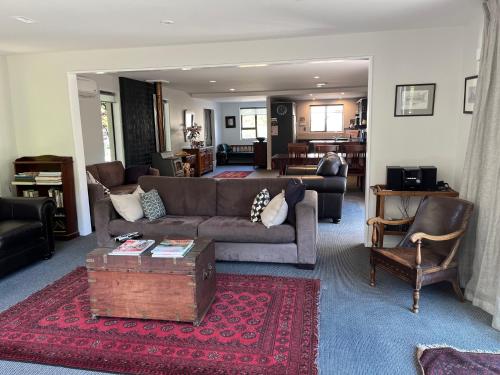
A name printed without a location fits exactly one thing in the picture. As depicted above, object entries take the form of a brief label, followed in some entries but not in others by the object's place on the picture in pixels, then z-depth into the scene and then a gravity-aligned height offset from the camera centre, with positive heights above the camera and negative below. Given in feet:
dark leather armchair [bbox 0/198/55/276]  12.00 -3.20
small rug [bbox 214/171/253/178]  36.37 -4.31
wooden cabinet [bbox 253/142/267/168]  42.01 -2.60
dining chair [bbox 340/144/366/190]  26.53 -2.01
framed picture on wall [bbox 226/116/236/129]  48.08 +1.10
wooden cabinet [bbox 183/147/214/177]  35.01 -2.80
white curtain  9.15 -1.46
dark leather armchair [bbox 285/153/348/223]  17.98 -2.76
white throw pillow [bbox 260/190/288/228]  12.32 -2.70
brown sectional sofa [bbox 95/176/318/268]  12.28 -3.11
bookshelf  16.14 -2.13
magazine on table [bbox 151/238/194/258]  8.96 -2.84
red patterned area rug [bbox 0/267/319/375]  7.55 -4.55
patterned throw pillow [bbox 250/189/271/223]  12.97 -2.57
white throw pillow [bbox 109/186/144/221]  13.38 -2.62
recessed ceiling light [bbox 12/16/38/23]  10.68 +3.24
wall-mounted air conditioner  20.04 +2.44
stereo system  12.80 -1.72
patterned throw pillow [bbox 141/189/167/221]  13.60 -2.65
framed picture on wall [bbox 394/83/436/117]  13.29 +0.94
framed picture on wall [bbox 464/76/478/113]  11.66 +1.00
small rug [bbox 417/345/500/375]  7.13 -4.54
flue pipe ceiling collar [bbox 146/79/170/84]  26.43 +3.53
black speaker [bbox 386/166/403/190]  12.96 -1.74
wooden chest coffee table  8.80 -3.60
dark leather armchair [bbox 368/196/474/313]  9.52 -3.37
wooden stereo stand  12.32 -2.22
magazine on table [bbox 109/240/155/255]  9.17 -2.86
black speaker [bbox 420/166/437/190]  12.80 -1.74
